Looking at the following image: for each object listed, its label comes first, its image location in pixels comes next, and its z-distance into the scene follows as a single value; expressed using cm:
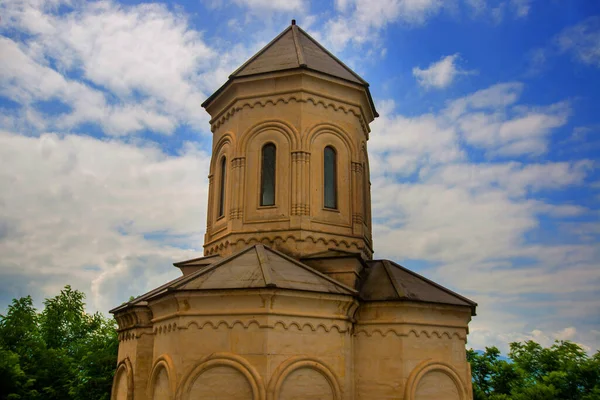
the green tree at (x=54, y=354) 2700
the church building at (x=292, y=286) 1178
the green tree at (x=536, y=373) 2498
